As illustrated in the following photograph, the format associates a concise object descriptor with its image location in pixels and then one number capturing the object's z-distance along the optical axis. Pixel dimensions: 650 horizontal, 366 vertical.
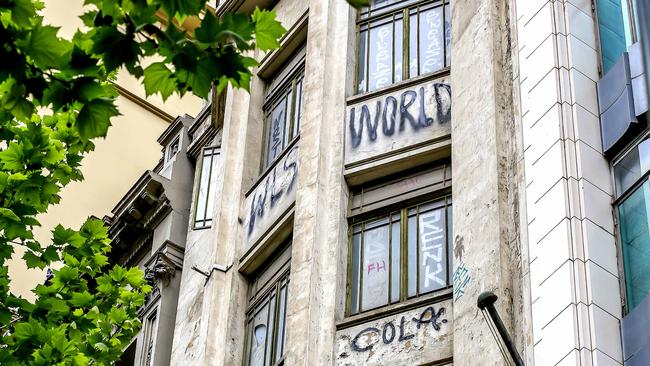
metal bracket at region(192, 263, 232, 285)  20.95
